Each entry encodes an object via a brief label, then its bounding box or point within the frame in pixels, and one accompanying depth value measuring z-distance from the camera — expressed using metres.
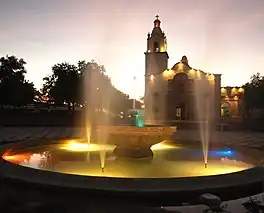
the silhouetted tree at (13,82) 25.37
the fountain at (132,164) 3.77
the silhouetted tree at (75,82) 28.14
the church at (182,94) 31.31
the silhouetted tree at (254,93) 27.95
